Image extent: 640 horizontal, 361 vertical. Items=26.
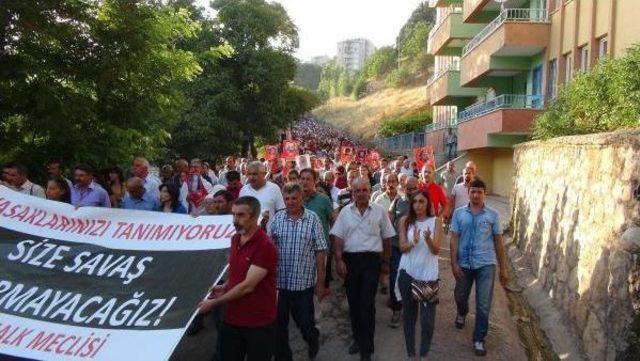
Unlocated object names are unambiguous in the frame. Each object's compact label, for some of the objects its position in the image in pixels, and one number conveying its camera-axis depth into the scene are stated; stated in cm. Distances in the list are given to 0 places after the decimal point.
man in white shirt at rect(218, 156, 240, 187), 1547
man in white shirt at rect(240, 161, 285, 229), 745
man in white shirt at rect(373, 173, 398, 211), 884
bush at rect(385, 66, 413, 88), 9838
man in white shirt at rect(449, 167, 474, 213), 1115
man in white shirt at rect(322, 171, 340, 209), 1100
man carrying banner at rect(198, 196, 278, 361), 501
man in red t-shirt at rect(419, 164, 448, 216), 967
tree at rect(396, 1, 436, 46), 10684
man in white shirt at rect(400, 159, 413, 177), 1568
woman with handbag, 655
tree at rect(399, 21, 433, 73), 9575
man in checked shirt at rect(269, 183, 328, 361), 623
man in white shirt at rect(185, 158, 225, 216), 998
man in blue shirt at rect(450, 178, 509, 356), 724
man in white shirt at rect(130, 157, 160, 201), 898
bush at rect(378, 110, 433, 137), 5169
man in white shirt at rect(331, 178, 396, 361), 689
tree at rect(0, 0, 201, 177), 945
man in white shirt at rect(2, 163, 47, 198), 789
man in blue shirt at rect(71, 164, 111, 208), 797
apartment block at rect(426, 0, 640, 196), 1824
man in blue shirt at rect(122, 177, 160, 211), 783
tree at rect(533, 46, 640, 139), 948
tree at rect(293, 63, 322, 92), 16762
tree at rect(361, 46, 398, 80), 11662
